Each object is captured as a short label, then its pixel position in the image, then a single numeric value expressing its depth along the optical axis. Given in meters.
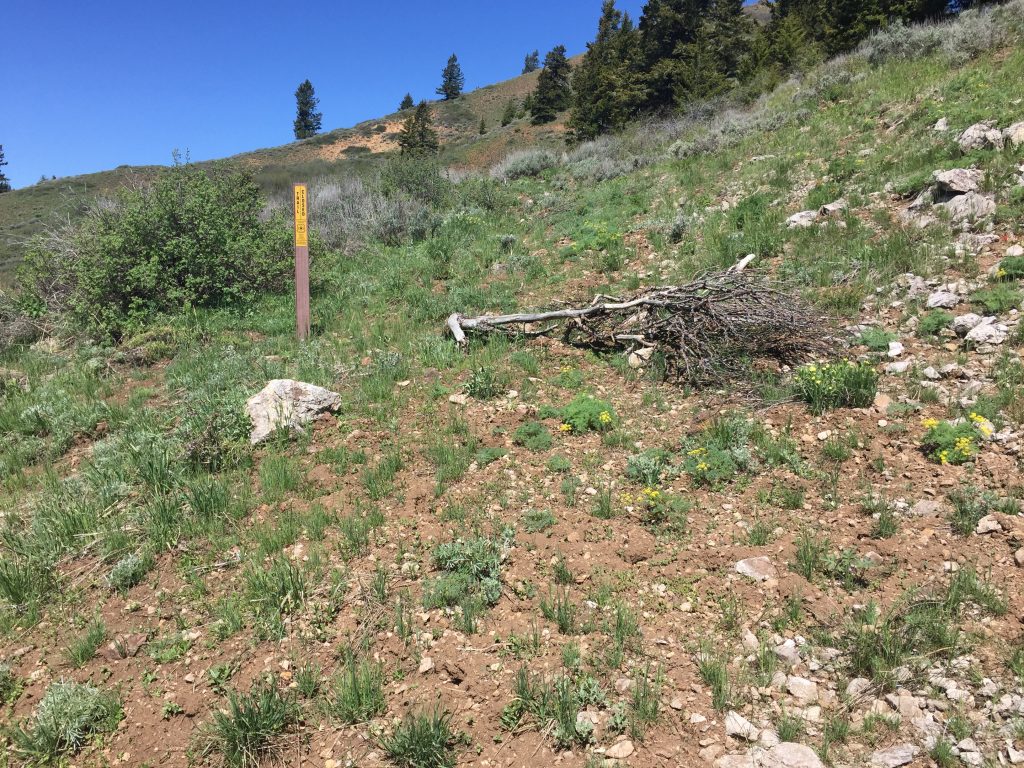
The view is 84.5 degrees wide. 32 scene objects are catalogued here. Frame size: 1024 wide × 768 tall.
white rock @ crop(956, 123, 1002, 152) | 7.73
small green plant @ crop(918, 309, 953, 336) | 5.43
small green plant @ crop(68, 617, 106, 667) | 3.12
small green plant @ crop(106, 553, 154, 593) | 3.60
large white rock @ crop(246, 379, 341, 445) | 5.21
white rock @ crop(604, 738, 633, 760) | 2.52
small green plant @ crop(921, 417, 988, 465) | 3.92
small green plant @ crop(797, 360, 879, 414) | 4.75
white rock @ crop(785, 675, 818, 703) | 2.68
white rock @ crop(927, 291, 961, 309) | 5.70
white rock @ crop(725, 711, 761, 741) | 2.54
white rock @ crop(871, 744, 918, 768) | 2.30
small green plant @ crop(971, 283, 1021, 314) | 5.32
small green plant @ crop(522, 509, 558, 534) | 3.98
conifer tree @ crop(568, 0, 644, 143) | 25.42
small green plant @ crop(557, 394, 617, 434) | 5.08
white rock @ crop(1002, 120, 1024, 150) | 7.46
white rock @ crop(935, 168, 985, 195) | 7.12
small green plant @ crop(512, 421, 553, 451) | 4.93
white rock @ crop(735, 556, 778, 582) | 3.40
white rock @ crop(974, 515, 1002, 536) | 3.35
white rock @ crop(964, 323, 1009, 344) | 5.01
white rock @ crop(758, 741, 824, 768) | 2.36
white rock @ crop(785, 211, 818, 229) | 8.26
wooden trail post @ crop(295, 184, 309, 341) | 7.60
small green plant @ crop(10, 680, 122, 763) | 2.66
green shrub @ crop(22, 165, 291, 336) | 8.40
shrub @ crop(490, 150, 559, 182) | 17.67
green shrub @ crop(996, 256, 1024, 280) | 5.68
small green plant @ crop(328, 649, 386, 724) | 2.75
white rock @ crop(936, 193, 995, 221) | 6.75
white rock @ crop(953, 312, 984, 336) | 5.28
